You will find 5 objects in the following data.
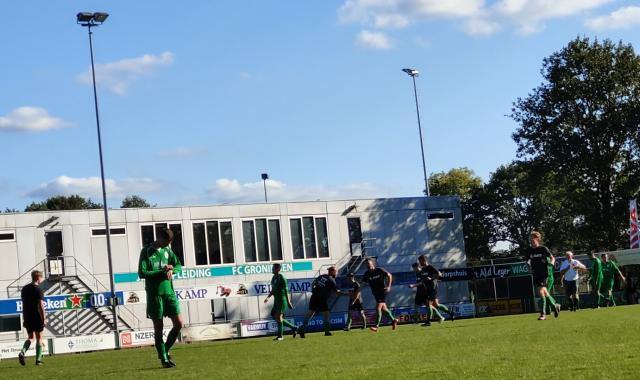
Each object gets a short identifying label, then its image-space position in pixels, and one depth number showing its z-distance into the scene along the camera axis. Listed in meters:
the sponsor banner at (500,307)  45.53
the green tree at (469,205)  92.88
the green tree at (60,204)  87.91
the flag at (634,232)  47.66
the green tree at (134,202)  103.86
